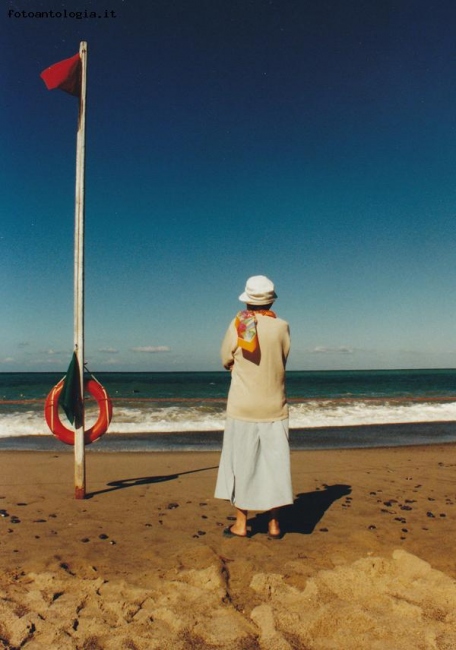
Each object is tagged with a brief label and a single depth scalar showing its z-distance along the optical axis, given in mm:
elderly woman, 3734
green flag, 4723
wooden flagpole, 4793
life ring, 5156
